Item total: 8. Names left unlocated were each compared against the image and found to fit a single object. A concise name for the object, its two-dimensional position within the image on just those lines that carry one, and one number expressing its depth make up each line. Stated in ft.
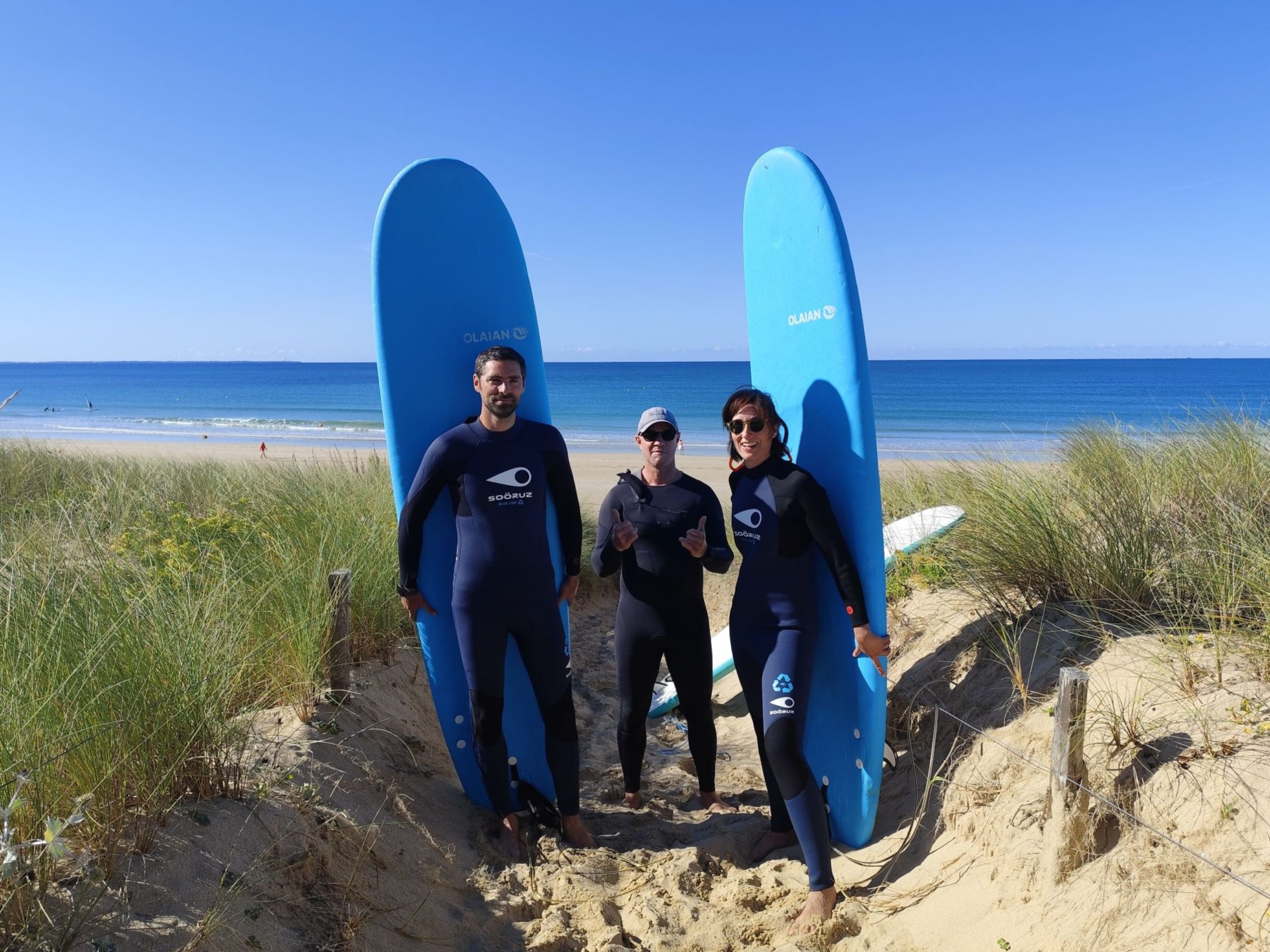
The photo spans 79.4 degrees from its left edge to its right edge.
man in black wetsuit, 9.21
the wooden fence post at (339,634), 9.82
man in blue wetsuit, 8.99
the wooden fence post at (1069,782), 7.06
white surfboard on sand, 13.16
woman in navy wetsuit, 8.09
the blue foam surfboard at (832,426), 9.03
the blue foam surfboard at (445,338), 10.28
